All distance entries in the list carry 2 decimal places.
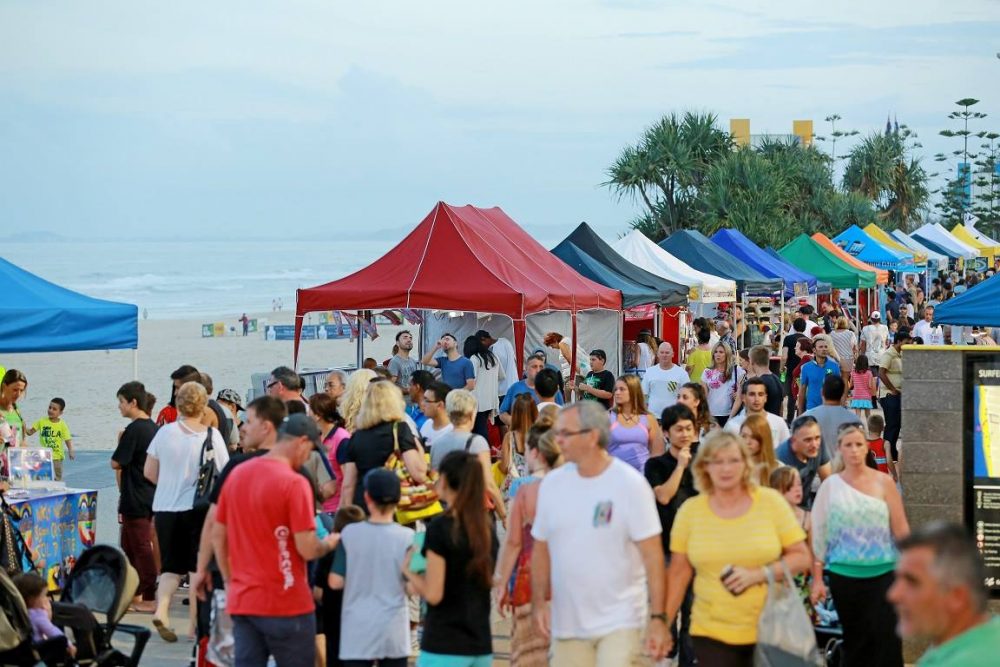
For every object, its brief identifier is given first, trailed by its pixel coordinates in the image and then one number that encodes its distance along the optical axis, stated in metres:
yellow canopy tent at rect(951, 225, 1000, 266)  63.31
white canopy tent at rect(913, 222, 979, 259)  59.41
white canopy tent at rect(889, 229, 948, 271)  53.08
